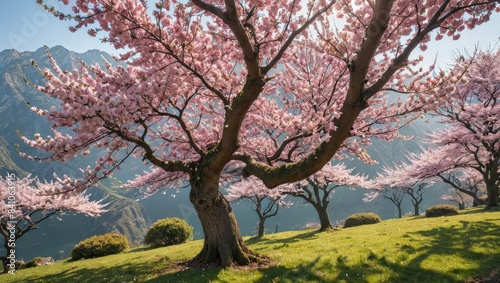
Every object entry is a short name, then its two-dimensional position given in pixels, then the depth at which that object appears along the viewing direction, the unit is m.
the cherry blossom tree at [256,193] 27.61
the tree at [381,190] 54.81
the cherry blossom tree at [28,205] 22.78
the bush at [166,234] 25.31
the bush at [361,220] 30.36
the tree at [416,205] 44.83
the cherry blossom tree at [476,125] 22.94
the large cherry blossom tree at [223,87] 7.02
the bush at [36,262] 23.01
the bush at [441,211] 29.30
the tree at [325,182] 24.08
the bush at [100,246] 21.67
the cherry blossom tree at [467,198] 71.76
